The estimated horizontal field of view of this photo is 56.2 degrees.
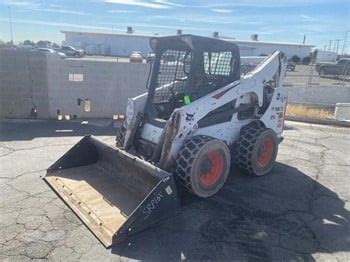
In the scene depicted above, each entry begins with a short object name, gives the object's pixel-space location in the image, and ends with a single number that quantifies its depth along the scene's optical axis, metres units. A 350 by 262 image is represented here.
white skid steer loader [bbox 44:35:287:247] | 4.53
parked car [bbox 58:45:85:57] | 43.16
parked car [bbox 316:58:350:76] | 34.02
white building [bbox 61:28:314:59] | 59.62
